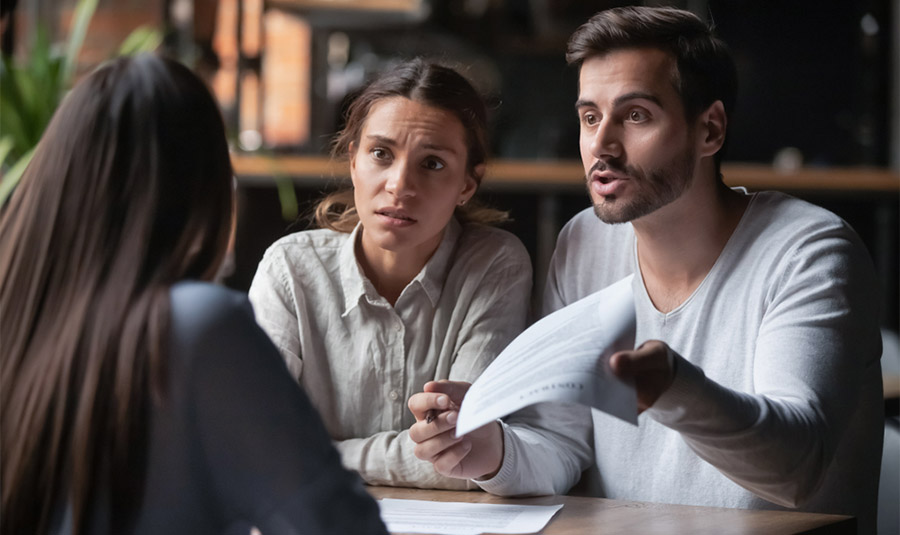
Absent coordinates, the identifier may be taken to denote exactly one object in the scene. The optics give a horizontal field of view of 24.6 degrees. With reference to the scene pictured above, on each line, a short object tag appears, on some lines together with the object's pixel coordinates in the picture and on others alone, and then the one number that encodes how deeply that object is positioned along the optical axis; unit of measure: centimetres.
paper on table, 200
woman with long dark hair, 176
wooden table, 201
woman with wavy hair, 228
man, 213
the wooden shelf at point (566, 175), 416
